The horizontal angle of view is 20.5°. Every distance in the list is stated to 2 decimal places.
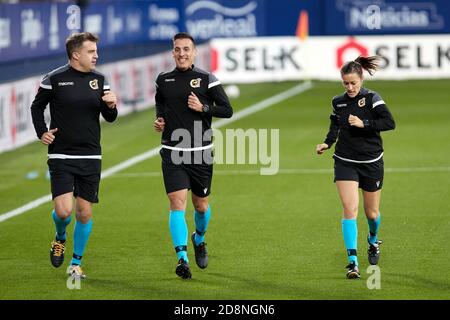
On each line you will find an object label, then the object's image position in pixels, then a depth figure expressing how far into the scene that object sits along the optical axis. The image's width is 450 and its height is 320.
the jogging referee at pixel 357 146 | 11.88
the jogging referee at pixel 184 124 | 11.85
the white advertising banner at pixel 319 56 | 37.09
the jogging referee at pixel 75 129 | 11.73
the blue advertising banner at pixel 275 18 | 37.00
